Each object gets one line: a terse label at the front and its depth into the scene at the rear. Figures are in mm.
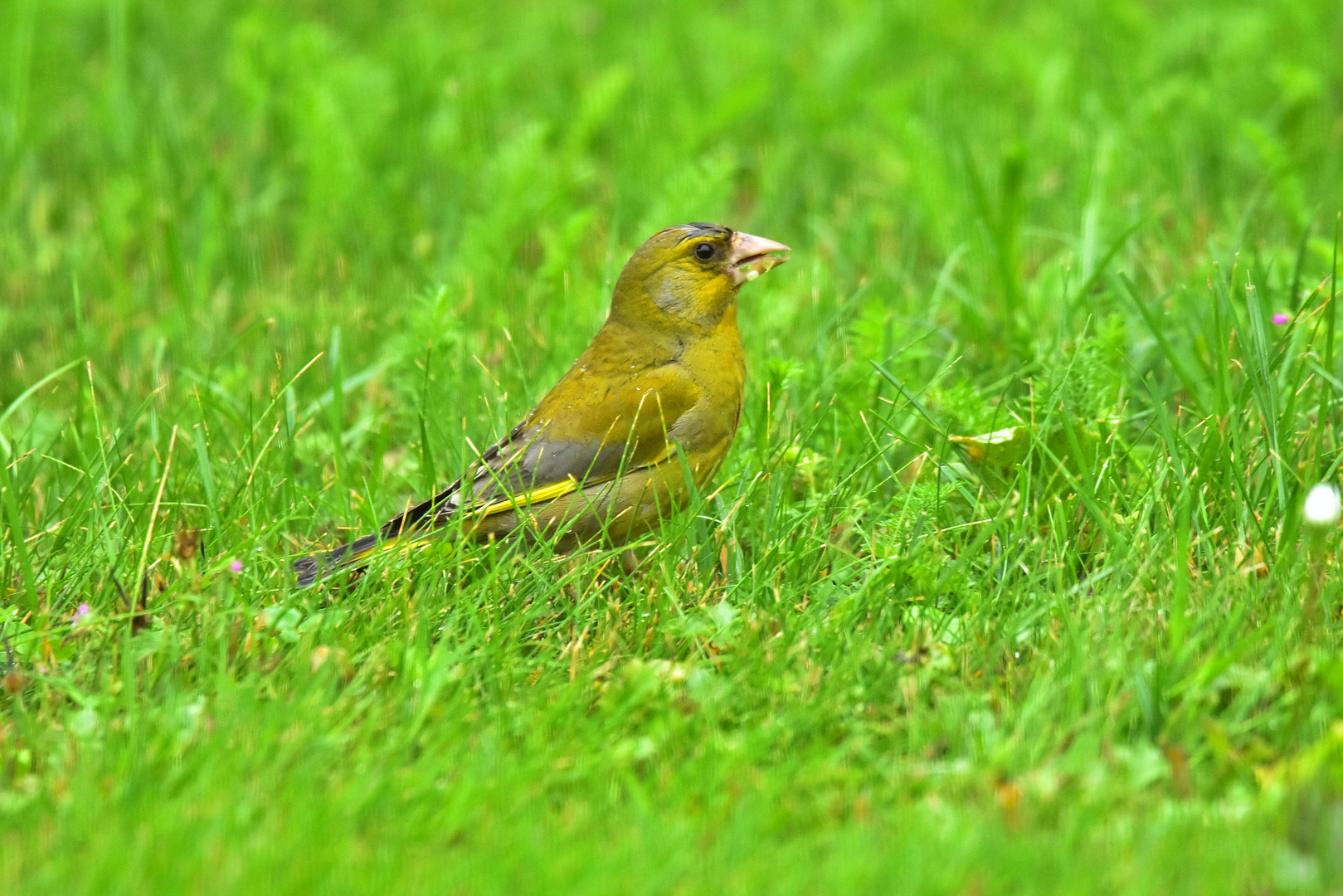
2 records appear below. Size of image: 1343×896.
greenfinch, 8531
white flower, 5988
